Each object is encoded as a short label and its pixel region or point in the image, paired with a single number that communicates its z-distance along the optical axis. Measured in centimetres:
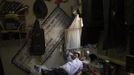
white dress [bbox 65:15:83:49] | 322
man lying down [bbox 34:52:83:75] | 281
